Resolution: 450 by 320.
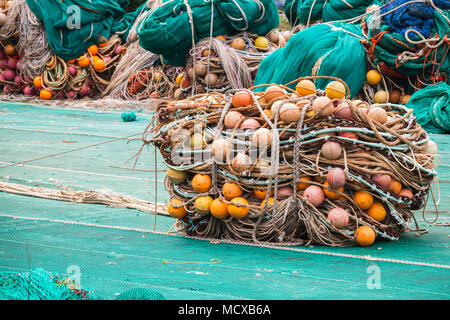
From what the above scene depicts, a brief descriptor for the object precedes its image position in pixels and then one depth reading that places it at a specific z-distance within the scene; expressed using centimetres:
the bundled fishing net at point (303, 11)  1038
